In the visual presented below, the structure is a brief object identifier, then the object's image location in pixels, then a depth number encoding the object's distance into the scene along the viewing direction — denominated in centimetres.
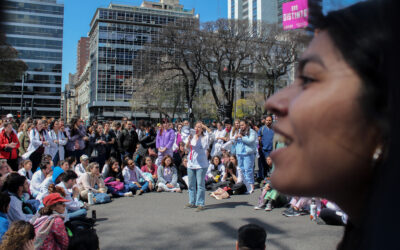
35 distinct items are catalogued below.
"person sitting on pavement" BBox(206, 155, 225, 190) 868
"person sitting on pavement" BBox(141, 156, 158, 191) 888
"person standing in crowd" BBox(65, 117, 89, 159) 899
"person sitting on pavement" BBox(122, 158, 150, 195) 826
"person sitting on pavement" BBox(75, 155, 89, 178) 778
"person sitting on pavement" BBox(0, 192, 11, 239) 388
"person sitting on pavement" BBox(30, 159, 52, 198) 623
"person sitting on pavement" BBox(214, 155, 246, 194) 791
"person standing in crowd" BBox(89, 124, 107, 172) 994
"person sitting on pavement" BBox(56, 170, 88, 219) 532
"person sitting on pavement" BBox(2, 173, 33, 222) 427
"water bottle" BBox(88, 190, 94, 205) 698
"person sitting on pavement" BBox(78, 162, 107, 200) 726
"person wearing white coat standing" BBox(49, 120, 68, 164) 821
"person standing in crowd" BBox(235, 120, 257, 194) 709
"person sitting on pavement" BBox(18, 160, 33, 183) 680
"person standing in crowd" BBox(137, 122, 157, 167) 1034
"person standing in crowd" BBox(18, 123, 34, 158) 785
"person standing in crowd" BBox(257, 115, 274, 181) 827
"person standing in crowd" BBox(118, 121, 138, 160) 1003
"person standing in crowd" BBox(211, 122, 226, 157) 976
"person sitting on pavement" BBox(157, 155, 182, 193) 852
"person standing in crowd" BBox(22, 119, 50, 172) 767
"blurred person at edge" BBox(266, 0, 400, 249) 28
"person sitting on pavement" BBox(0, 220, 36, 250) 319
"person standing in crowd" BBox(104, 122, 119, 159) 1008
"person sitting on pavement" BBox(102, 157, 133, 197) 789
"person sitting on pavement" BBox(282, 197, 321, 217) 523
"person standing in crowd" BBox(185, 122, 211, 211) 630
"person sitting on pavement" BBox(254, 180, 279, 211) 617
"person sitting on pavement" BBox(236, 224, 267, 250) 246
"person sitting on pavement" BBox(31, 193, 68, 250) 375
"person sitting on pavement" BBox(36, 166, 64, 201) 568
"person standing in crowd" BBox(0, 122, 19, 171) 683
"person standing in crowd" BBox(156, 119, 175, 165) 930
